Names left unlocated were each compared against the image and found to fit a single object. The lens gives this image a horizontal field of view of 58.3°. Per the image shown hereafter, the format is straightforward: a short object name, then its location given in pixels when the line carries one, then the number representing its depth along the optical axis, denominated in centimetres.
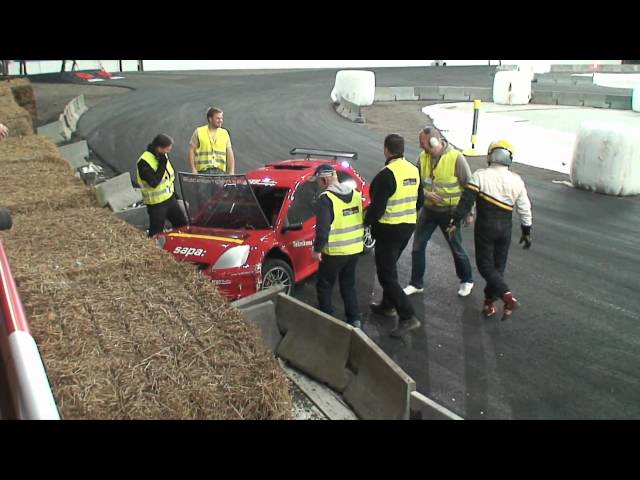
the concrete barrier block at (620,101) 2469
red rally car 682
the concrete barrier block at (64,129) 1771
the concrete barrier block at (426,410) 433
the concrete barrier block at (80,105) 2216
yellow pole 1537
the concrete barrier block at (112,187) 1076
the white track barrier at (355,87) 2459
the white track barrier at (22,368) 173
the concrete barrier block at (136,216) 984
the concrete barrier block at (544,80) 3769
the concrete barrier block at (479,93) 2839
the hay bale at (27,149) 986
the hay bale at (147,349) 360
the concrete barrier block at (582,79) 3631
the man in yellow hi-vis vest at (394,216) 636
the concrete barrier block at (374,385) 468
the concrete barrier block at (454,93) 2888
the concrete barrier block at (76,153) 1436
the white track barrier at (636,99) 2389
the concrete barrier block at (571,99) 2634
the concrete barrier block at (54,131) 1677
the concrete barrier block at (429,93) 2891
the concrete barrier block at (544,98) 2700
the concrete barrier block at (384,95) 2778
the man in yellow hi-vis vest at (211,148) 923
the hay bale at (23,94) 1638
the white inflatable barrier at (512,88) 2675
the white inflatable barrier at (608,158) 1184
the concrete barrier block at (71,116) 1934
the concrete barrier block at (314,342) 554
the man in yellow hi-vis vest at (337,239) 616
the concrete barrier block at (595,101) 2558
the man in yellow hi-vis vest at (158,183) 819
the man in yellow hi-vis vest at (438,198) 703
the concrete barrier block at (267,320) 596
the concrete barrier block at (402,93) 2831
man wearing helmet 648
